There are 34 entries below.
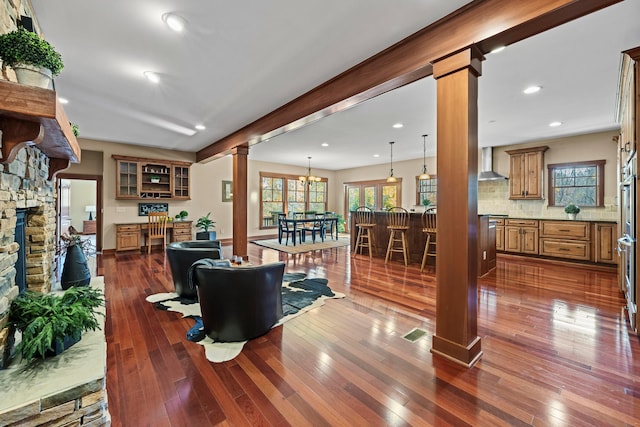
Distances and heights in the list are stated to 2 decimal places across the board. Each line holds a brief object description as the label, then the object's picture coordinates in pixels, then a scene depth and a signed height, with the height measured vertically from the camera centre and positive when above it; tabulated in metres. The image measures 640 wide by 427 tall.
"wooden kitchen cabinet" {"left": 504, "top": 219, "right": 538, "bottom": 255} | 6.00 -0.49
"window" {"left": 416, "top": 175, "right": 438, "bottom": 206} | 8.69 +0.75
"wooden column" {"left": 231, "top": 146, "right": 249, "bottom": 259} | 5.79 +0.23
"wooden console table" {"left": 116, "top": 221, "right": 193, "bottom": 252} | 6.65 -0.48
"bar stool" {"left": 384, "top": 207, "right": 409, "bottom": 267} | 5.61 -0.39
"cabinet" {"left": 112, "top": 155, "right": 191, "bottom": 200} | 6.89 +0.93
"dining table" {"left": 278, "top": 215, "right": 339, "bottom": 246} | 7.66 -0.20
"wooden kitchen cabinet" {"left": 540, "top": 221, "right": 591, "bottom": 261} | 5.38 -0.51
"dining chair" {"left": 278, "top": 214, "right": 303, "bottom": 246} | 7.77 -0.47
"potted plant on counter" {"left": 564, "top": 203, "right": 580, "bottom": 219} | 5.79 +0.09
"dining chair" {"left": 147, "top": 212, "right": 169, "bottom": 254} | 6.71 -0.28
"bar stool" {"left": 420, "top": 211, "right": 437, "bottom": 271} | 5.09 -0.30
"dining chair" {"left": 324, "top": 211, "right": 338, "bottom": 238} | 9.16 -0.27
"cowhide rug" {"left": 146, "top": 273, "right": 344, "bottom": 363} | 2.39 -1.11
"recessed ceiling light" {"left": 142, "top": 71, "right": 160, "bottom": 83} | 3.21 +1.63
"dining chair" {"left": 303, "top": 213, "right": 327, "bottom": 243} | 8.24 -0.45
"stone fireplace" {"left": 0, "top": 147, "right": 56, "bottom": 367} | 1.56 -0.08
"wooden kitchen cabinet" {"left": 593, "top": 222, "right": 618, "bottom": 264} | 5.07 -0.53
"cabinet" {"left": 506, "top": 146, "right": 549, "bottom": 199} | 6.38 +0.98
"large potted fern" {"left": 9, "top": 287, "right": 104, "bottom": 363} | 1.50 -0.63
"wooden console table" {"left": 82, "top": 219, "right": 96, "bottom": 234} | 11.24 -0.54
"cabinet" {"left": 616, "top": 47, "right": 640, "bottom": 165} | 2.48 +1.16
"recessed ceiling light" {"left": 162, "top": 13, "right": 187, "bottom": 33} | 2.24 +1.61
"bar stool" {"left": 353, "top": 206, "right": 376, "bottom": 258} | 6.40 -0.37
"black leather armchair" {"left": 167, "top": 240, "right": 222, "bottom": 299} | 3.52 -0.60
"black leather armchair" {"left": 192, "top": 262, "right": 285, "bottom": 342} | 2.44 -0.77
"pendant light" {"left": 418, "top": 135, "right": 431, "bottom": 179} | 6.39 +1.74
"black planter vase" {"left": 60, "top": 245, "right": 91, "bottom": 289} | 2.87 -0.59
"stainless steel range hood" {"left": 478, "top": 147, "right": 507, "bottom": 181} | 6.91 +1.26
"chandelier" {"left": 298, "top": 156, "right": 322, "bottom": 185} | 9.29 +1.20
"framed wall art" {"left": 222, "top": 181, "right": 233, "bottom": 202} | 8.72 +0.72
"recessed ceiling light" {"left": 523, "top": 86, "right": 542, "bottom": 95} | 3.57 +1.64
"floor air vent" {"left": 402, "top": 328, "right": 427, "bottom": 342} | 2.56 -1.15
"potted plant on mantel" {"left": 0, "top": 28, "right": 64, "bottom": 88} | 1.32 +0.77
